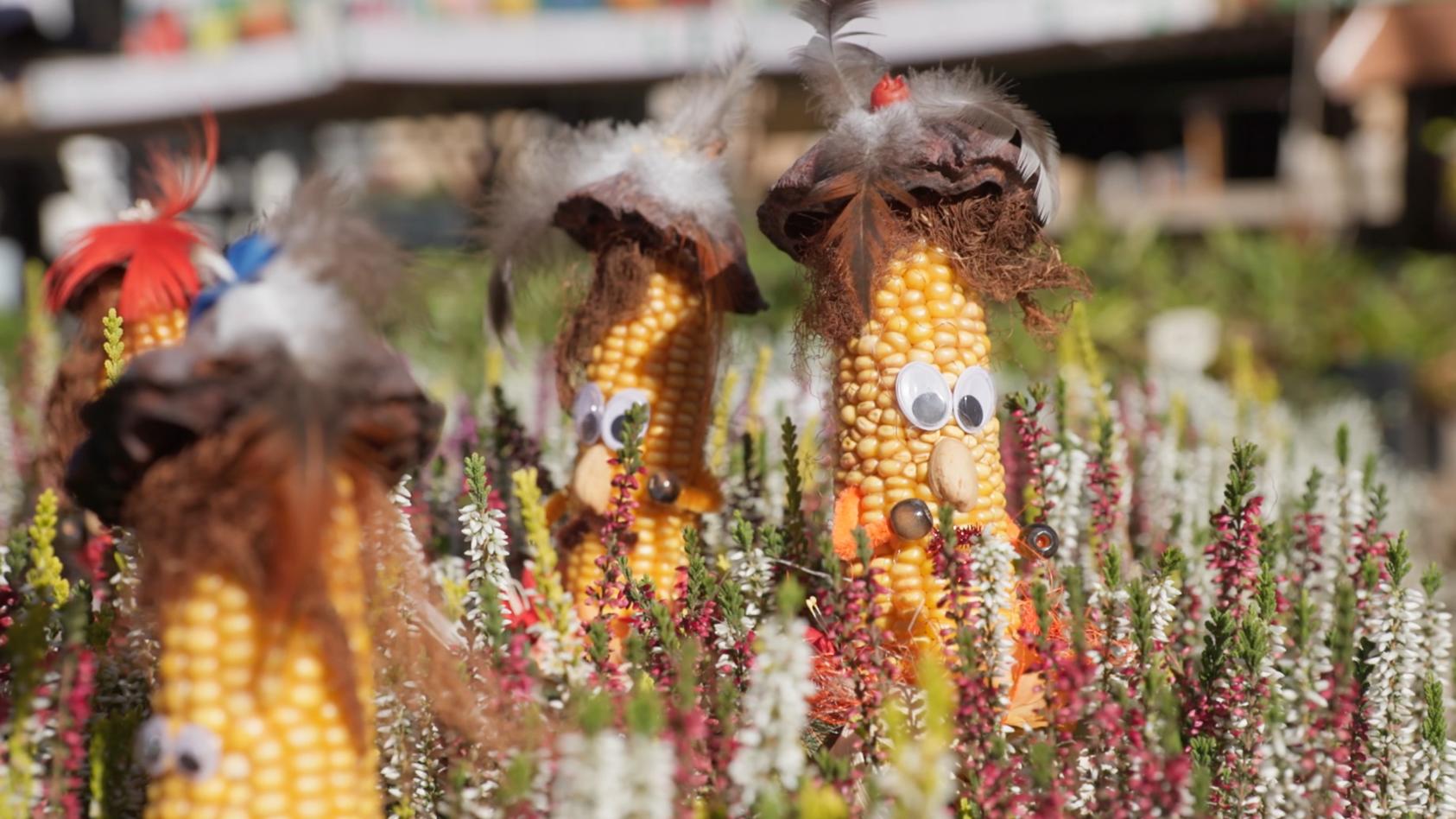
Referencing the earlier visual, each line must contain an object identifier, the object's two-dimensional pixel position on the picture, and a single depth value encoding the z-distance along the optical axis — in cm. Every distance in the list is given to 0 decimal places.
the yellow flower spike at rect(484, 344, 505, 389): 283
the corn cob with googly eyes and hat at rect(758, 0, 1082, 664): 193
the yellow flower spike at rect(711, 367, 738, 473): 260
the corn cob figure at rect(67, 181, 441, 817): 136
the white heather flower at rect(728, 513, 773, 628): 196
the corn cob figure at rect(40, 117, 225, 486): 218
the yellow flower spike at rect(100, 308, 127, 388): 194
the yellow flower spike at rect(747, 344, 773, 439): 275
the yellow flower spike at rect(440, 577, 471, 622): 191
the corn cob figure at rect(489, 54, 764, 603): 228
